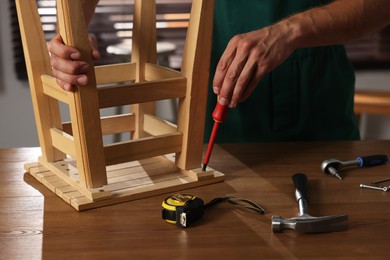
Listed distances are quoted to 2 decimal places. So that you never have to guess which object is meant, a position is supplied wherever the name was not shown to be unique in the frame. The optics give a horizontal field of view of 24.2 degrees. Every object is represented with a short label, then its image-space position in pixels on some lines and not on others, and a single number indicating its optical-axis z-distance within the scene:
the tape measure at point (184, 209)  1.50
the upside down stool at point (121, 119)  1.59
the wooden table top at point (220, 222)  1.42
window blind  3.77
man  2.04
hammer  1.47
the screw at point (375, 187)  1.66
